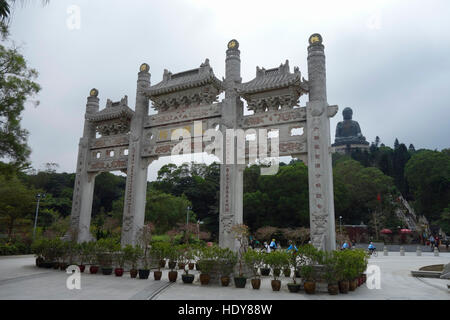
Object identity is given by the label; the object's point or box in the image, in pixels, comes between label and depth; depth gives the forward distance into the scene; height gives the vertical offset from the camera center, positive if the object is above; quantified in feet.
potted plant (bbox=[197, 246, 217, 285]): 29.25 -3.34
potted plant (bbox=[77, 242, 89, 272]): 38.83 -3.76
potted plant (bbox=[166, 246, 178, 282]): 33.40 -2.90
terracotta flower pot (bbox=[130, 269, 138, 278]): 33.19 -4.95
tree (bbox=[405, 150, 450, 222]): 128.26 +20.03
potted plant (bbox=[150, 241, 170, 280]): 34.47 -2.61
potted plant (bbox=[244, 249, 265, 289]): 28.74 -2.86
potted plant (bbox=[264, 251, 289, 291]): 27.45 -2.77
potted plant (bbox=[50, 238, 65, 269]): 40.70 -3.51
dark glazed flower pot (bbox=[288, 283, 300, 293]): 25.81 -4.74
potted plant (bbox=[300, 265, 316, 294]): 25.19 -3.91
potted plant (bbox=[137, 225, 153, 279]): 32.42 -2.96
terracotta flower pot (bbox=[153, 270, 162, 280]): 31.53 -4.86
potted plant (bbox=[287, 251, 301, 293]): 26.17 -2.77
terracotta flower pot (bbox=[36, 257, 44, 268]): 42.11 -5.00
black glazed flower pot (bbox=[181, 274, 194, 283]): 29.84 -4.91
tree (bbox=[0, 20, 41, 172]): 35.40 +12.84
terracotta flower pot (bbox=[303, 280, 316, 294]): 25.16 -4.61
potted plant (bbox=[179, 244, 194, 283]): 29.89 -3.05
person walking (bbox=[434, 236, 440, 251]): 84.74 -3.12
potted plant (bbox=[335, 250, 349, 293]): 25.32 -3.32
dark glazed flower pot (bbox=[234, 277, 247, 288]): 27.99 -4.78
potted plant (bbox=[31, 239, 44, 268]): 42.08 -3.54
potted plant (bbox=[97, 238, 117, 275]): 37.35 -3.32
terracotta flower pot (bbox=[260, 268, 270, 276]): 35.96 -5.00
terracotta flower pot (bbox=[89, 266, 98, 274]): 36.76 -5.12
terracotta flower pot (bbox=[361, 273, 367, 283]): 31.02 -4.63
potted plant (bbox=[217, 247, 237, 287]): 28.78 -3.39
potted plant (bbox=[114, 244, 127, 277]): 34.65 -3.95
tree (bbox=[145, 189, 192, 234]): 100.78 +4.27
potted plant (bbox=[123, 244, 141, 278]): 34.53 -3.14
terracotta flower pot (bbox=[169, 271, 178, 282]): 30.81 -4.81
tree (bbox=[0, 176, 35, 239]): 71.56 +4.83
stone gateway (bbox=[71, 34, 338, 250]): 33.58 +12.03
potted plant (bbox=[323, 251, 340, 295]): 24.95 -3.56
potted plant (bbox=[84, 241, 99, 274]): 38.50 -3.39
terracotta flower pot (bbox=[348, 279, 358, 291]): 26.78 -4.67
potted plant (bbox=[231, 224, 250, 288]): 28.04 -2.36
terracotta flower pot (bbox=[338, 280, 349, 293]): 25.71 -4.56
